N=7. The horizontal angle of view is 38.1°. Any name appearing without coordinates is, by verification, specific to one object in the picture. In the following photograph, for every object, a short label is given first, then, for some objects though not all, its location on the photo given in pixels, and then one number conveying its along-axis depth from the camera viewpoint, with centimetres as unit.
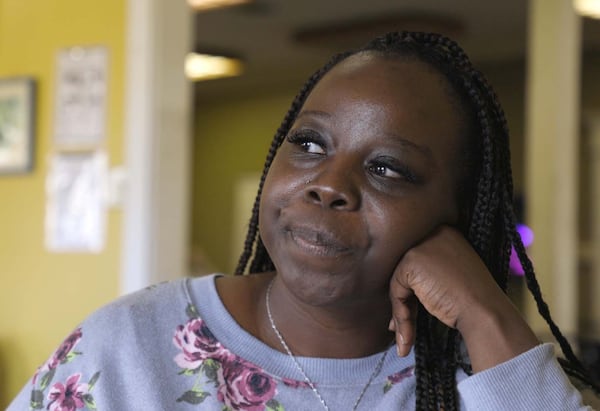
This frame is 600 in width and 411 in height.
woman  110
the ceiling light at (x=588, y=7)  349
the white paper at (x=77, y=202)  296
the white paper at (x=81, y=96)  297
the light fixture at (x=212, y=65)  692
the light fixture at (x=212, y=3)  495
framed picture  314
